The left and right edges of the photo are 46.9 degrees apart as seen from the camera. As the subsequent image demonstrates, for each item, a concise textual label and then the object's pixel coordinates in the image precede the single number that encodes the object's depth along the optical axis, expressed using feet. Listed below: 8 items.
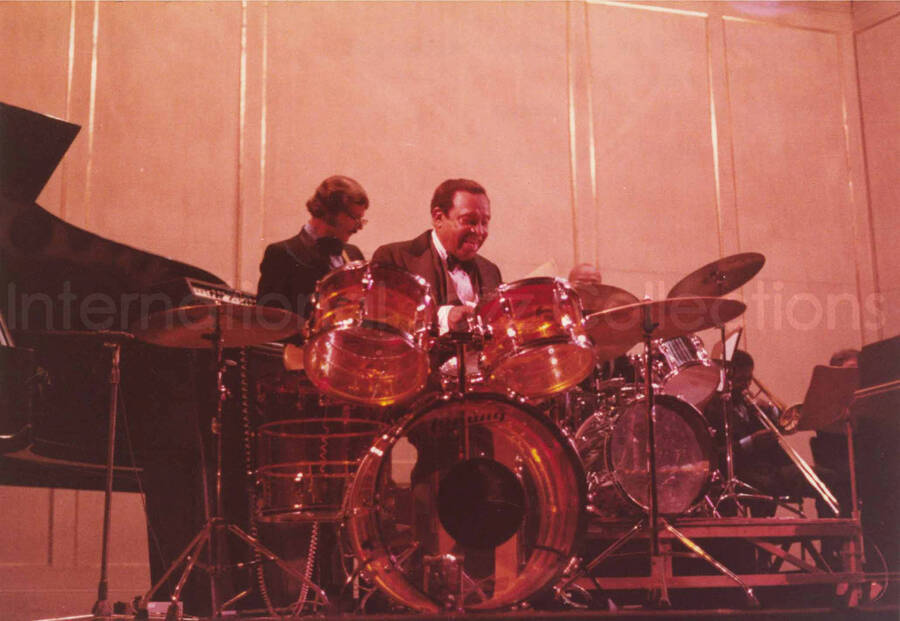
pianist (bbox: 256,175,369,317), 14.48
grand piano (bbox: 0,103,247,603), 12.76
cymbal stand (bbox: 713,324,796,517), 16.17
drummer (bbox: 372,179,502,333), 13.92
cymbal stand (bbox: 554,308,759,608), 12.34
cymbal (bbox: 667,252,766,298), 15.21
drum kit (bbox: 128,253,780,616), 10.64
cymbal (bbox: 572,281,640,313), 14.47
